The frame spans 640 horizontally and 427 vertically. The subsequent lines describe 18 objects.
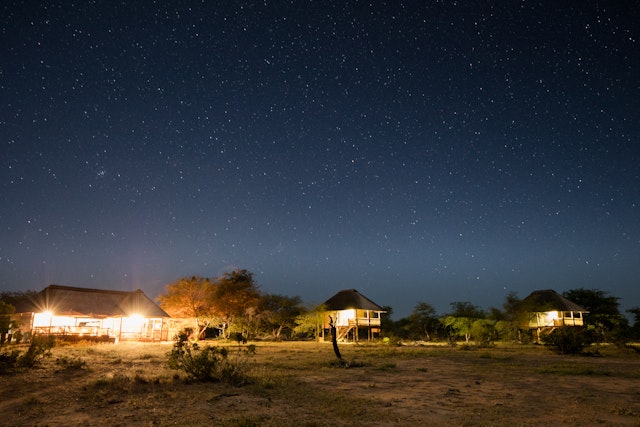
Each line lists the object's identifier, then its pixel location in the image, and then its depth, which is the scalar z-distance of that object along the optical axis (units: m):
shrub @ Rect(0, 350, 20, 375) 13.89
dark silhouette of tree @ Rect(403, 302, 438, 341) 59.34
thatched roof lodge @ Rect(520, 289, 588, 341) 50.06
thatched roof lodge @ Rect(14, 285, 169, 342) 35.00
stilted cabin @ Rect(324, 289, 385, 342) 48.50
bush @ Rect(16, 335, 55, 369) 14.16
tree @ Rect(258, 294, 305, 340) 48.06
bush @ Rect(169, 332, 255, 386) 11.23
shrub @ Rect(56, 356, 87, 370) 14.15
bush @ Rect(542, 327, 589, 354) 24.77
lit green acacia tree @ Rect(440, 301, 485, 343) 51.53
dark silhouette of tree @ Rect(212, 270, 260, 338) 45.00
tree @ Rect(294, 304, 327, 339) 49.03
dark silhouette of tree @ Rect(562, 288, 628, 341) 54.59
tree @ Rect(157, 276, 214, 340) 44.62
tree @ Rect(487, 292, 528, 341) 46.66
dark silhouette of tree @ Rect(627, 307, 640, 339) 51.22
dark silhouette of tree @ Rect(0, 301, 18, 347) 15.34
